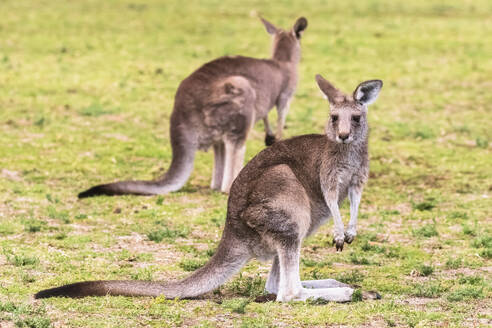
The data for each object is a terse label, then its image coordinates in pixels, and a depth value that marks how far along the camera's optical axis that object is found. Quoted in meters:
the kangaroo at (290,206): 10.16
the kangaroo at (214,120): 17.16
